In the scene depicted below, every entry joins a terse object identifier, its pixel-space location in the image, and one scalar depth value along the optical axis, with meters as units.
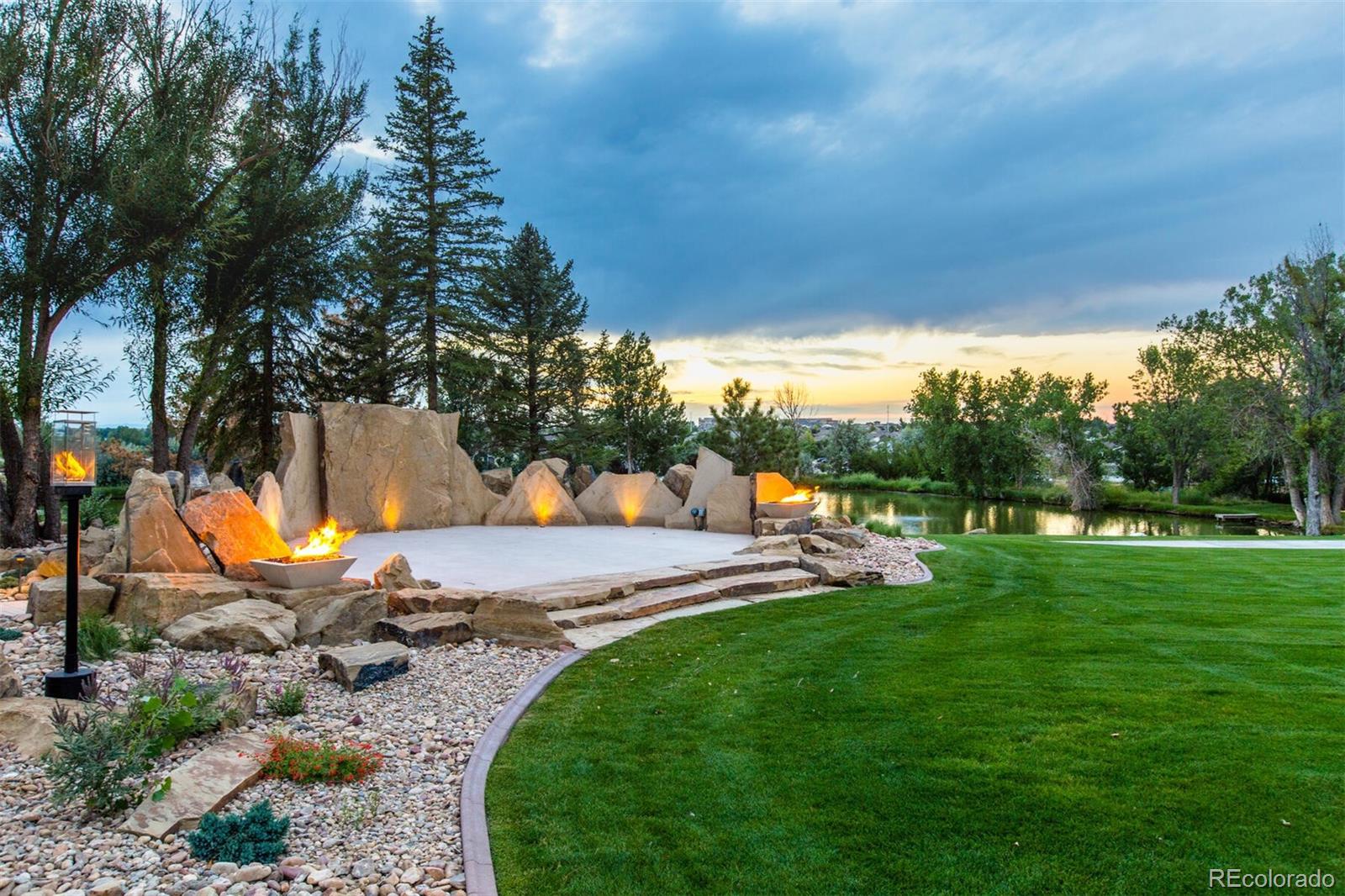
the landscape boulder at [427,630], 4.75
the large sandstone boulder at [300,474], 9.71
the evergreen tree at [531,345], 20.27
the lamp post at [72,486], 3.49
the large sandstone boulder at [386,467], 10.38
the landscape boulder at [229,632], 4.39
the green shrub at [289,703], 3.48
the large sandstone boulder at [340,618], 4.69
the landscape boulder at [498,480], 12.93
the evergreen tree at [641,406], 25.72
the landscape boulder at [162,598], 4.73
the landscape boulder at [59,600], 4.75
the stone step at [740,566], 7.09
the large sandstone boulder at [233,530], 5.43
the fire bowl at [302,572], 5.18
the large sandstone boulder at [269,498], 7.89
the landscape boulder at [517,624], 4.90
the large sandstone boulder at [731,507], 10.59
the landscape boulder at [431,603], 5.24
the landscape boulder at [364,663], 3.93
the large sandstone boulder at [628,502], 11.80
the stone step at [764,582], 6.73
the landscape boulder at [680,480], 12.58
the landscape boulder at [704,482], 11.25
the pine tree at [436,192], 17.50
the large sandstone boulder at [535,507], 11.65
